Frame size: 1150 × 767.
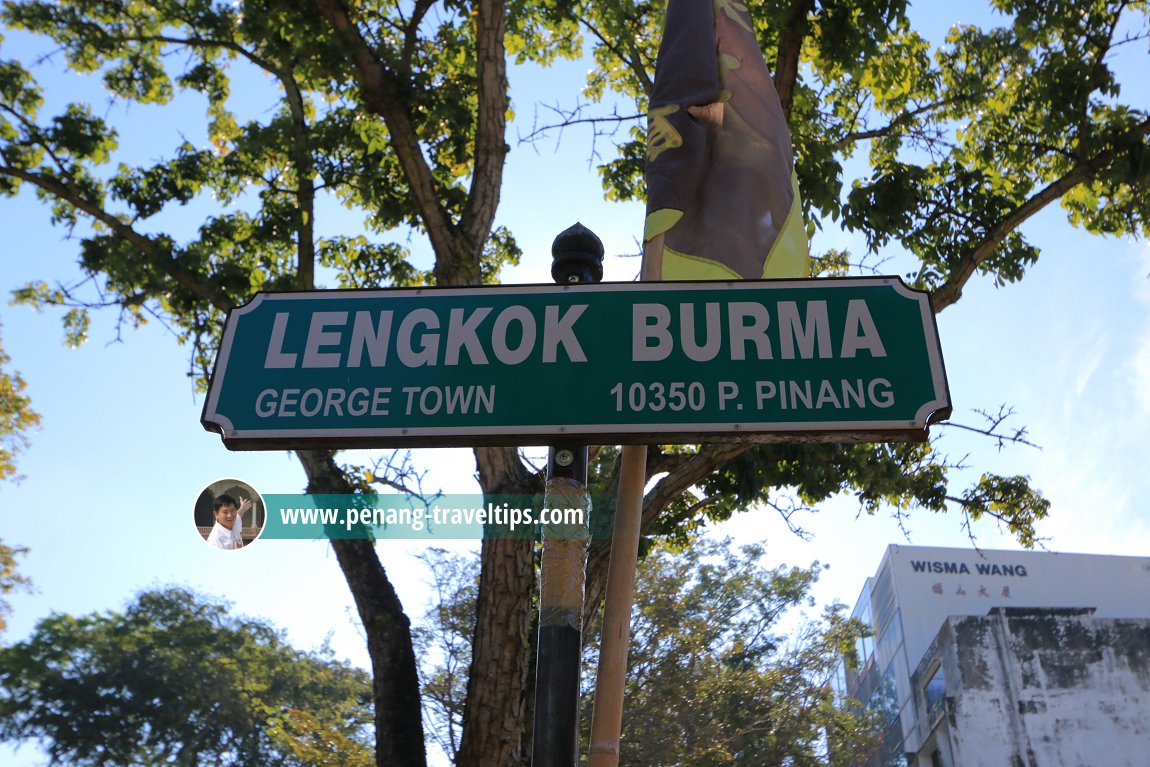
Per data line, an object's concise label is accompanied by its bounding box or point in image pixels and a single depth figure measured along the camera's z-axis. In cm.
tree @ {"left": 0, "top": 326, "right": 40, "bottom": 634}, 1575
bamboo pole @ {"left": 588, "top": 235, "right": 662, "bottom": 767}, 202
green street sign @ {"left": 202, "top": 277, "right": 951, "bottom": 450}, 214
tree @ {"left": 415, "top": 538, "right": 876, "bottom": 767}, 1407
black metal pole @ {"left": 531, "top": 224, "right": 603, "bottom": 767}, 182
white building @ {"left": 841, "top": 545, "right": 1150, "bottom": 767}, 2239
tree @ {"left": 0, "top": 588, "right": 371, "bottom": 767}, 2048
